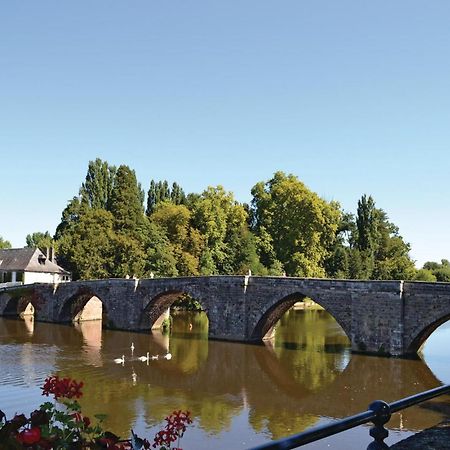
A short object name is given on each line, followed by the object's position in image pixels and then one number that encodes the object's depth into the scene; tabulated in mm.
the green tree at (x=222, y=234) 52719
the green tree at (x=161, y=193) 71875
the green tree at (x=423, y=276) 67562
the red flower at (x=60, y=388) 4457
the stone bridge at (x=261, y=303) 26734
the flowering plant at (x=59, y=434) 3227
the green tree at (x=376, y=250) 64125
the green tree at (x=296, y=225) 55562
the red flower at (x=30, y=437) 3172
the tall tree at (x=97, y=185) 61072
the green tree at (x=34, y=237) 94938
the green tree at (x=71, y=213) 57531
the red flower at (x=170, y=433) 4426
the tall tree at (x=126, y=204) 51094
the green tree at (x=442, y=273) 77619
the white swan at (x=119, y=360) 26219
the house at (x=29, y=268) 48094
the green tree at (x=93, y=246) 48281
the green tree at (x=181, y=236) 49875
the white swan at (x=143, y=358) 27002
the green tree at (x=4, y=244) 90375
